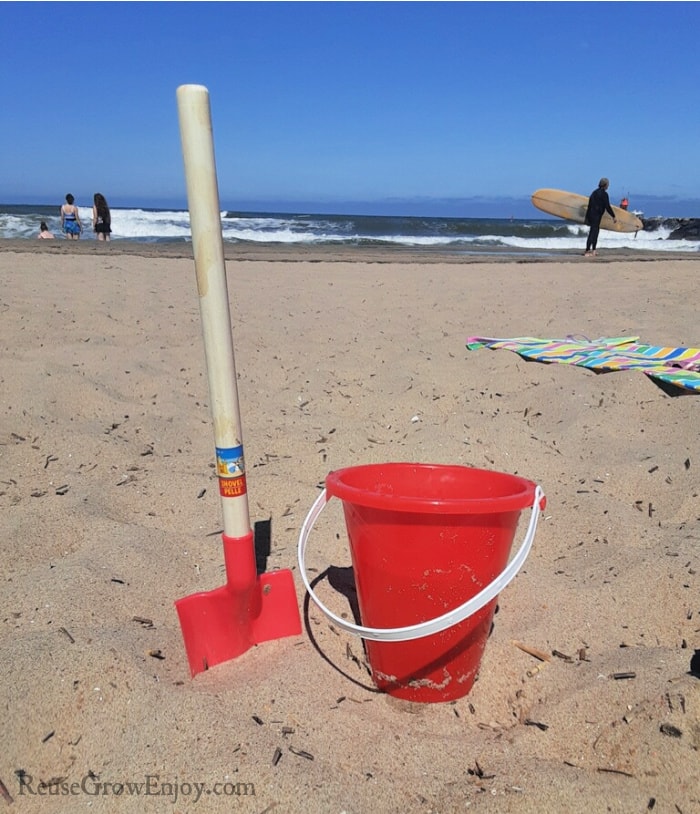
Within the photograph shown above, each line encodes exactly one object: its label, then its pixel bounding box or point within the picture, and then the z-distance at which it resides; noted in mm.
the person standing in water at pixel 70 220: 12789
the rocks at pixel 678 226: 24453
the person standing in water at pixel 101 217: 12652
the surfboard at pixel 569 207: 14281
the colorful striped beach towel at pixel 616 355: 3455
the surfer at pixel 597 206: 11195
